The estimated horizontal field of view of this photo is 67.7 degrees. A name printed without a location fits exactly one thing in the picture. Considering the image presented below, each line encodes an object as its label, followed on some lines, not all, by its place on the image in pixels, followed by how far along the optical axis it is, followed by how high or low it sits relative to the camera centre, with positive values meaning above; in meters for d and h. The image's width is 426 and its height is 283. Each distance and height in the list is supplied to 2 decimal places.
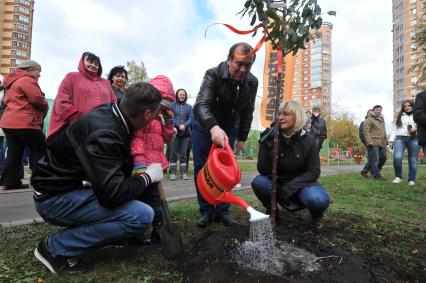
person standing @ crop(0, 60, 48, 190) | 4.65 +0.47
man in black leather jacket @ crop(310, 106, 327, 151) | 9.07 +0.78
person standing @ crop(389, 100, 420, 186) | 6.92 +0.35
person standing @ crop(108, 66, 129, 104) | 4.97 +1.08
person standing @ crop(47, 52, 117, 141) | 3.80 +0.67
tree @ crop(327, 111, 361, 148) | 44.81 +2.95
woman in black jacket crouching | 3.17 -0.14
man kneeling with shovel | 2.09 -0.32
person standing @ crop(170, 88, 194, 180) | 7.27 +0.38
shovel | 2.38 -0.70
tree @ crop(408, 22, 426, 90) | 10.88 +3.98
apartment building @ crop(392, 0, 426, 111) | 69.81 +25.20
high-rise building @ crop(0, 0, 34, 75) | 62.75 +22.61
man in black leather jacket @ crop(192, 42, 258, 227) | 2.92 +0.46
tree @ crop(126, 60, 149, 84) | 25.14 +6.02
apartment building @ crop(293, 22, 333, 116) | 100.75 +25.34
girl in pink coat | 2.39 +0.11
